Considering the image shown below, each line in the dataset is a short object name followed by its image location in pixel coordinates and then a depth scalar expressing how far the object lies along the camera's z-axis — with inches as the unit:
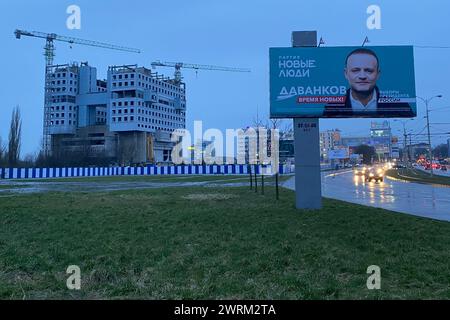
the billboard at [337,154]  4109.3
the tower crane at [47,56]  5290.4
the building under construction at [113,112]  4940.9
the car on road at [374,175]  1613.1
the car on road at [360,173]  2374.8
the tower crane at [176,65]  6939.0
